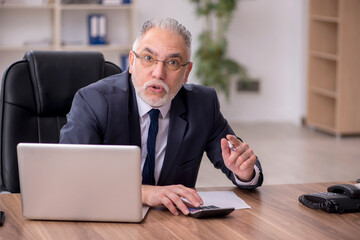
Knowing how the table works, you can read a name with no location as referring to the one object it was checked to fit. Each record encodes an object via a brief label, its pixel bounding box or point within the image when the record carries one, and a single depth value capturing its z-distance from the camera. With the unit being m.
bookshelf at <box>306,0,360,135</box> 6.07
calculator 1.71
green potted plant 6.37
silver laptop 1.61
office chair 2.31
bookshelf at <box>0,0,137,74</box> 6.17
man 2.06
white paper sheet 1.87
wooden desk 1.61
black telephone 1.81
